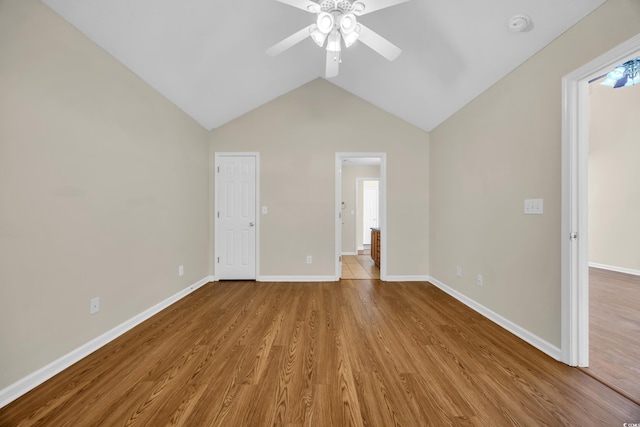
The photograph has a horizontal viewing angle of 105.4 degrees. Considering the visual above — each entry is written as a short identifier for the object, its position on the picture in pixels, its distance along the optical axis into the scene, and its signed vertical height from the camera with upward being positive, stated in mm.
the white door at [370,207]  7762 +230
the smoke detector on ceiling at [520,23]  1744 +1399
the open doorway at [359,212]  3871 +54
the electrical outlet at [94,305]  1888 -731
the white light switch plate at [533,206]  1922 +71
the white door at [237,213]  3836 +5
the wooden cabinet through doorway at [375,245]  4891 -645
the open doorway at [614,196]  3289 +341
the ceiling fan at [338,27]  1648 +1367
